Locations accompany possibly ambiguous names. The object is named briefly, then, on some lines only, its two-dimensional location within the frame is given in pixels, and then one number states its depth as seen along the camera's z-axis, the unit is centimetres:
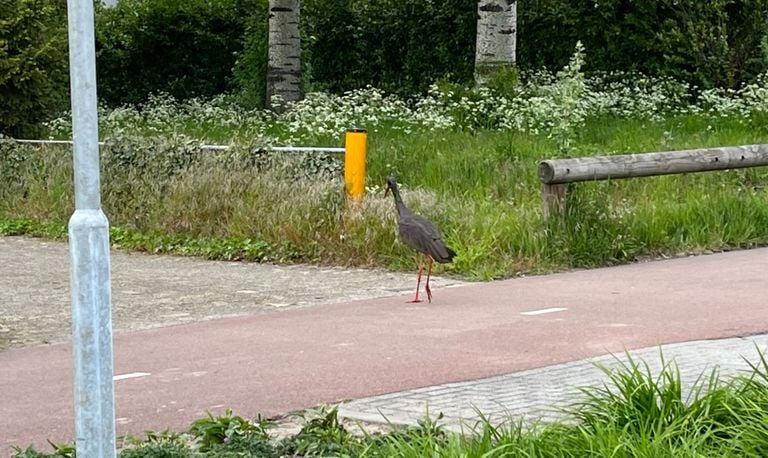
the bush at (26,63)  1734
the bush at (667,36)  2214
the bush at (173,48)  2891
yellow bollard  1260
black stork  1020
